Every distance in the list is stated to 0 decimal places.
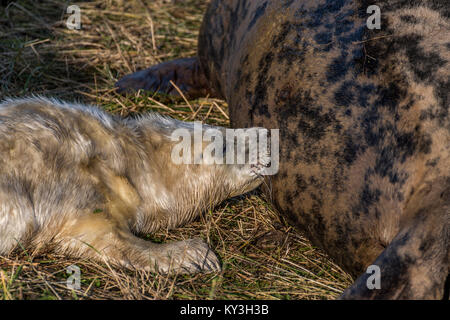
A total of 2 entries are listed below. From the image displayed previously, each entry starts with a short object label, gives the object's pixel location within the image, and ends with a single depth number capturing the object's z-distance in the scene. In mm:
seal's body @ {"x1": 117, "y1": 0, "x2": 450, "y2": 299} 2230
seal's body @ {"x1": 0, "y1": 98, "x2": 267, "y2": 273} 2541
